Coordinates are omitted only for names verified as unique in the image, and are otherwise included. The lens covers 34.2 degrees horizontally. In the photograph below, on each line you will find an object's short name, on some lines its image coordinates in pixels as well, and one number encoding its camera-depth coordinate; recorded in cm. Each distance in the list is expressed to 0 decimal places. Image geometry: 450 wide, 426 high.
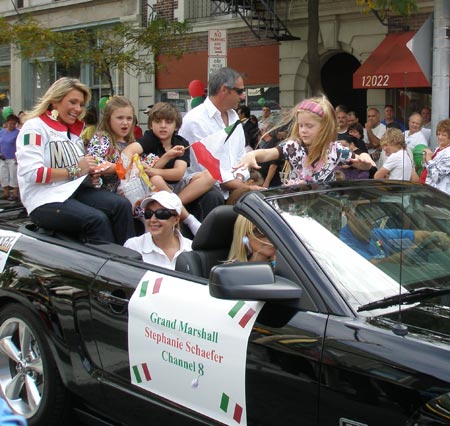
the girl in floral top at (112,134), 528
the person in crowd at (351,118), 1020
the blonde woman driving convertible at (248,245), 350
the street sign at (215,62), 1107
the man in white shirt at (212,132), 525
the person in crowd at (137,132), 857
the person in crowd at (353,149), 729
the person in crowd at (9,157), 1575
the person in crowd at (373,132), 1044
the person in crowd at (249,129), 1091
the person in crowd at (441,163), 734
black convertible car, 248
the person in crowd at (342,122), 969
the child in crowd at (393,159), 745
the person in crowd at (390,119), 1113
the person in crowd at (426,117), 1147
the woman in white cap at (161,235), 421
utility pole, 855
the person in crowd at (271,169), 807
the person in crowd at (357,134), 874
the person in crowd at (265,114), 1378
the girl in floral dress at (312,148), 461
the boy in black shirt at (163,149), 530
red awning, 1356
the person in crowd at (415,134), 954
